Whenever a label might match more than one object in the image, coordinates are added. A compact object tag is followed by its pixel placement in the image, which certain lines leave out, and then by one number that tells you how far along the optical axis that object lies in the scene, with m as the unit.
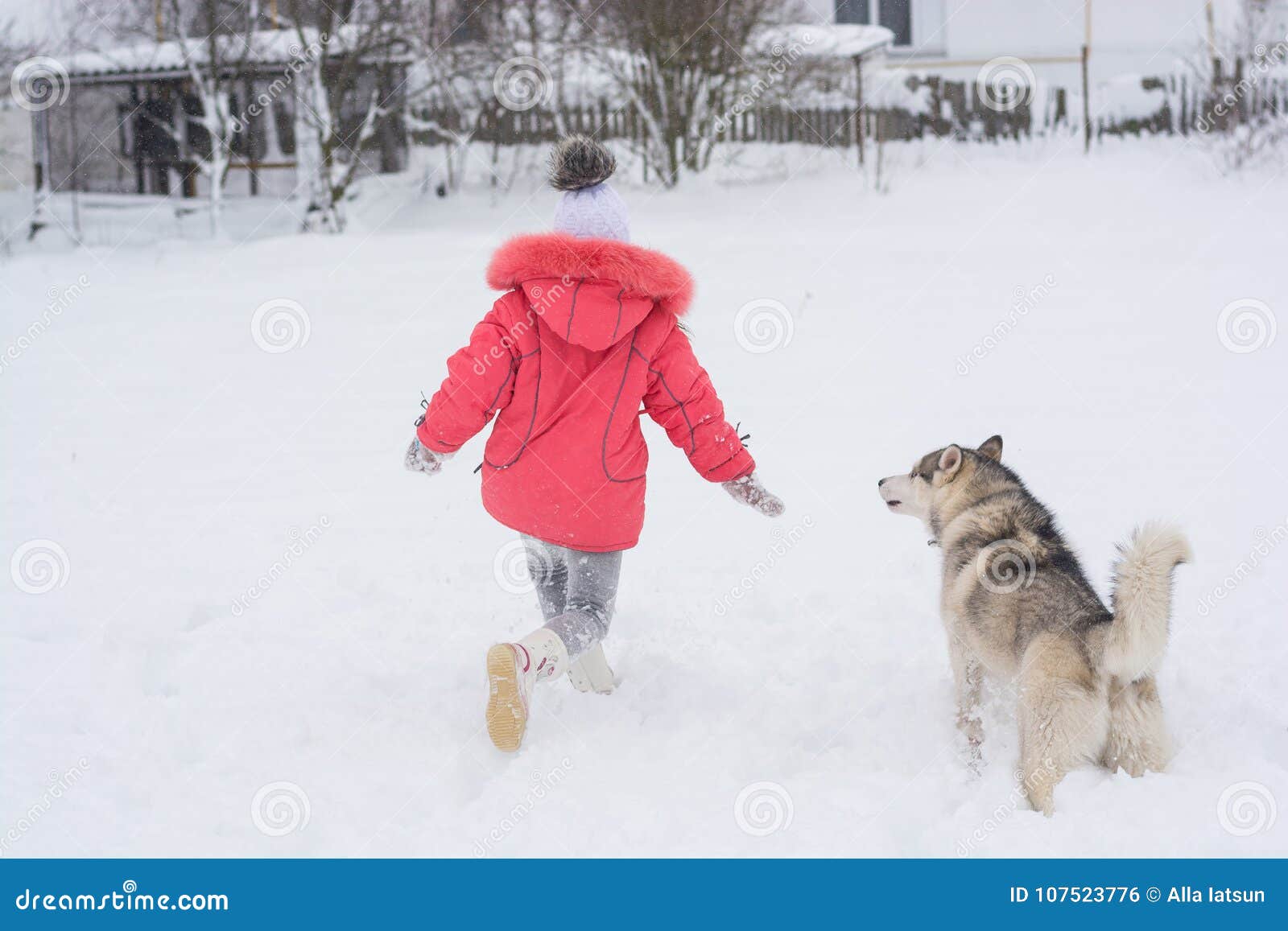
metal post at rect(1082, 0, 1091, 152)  16.12
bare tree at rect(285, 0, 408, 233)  15.81
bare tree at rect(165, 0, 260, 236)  15.61
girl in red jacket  3.09
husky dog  2.78
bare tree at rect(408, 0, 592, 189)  16.83
